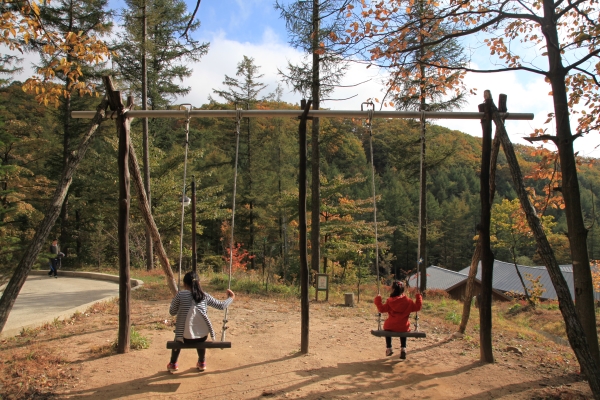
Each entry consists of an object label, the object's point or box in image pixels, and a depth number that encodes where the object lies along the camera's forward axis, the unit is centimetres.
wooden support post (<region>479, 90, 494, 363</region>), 585
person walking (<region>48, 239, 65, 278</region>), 1594
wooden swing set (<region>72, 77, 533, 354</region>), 589
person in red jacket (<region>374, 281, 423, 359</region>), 575
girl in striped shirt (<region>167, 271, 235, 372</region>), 503
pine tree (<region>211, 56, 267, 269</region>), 2627
